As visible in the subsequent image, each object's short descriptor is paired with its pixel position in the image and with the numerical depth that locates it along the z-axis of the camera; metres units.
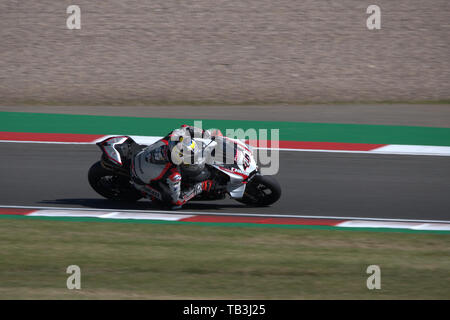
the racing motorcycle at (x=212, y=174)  18.50
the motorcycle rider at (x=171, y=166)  18.05
